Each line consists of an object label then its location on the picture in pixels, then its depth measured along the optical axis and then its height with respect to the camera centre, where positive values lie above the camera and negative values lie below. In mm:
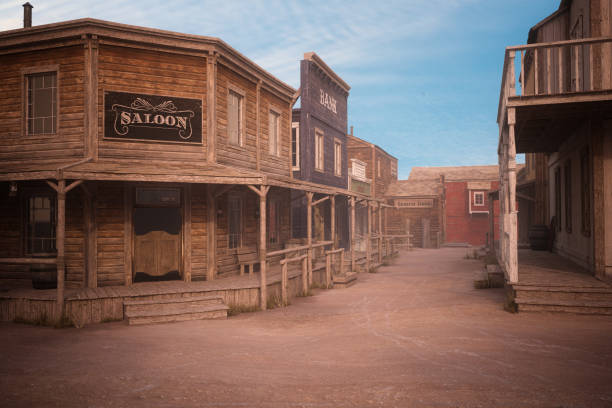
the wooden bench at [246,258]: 13359 -1207
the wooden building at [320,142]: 19078 +3414
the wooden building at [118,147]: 10953 +1798
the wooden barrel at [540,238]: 17781 -854
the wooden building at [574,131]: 9578 +2334
